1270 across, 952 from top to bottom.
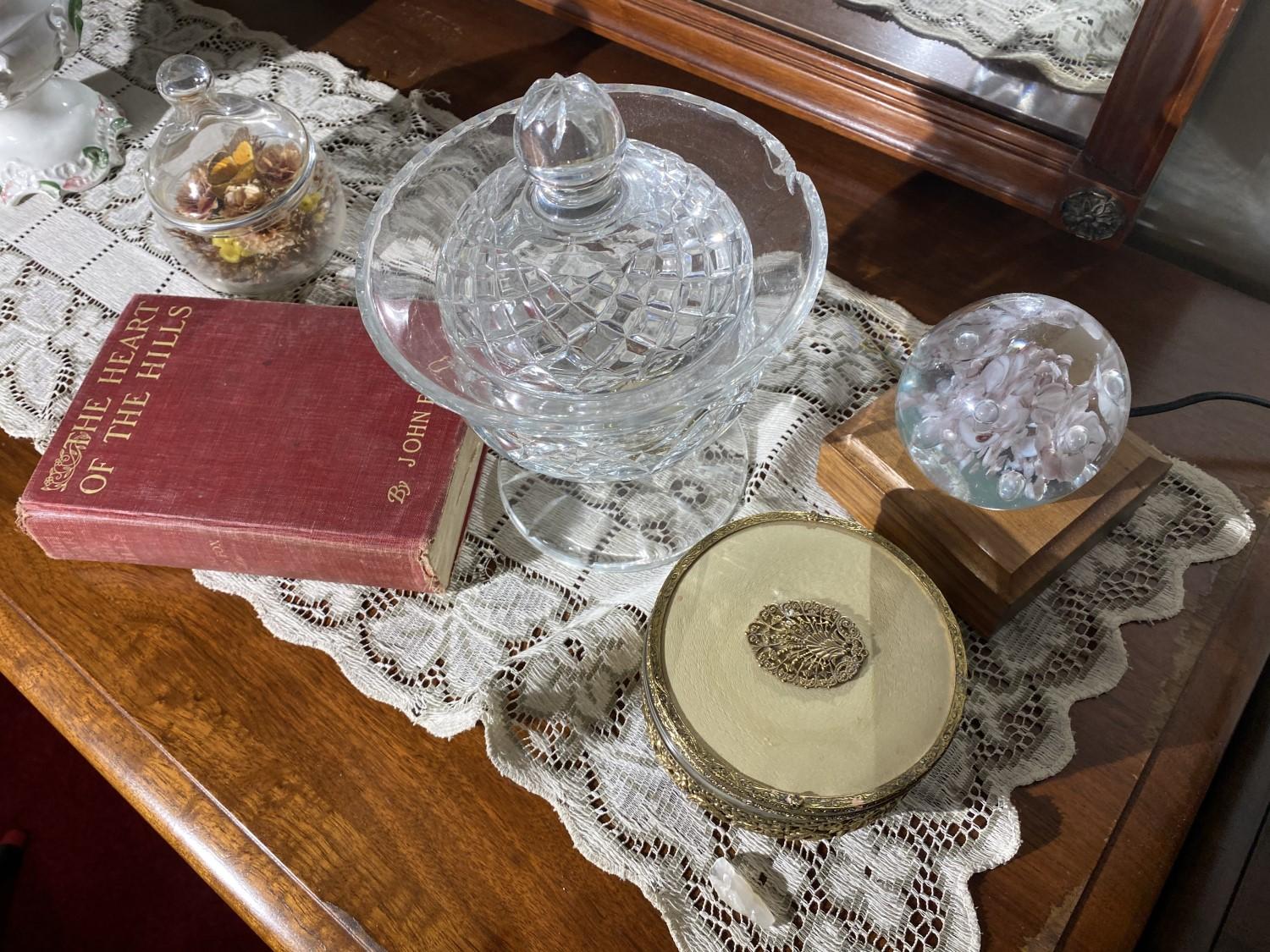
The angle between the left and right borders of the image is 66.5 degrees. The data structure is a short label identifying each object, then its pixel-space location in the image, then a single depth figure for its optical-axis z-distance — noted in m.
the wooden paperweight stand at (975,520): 0.43
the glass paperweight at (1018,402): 0.40
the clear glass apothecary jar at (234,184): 0.54
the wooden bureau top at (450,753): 0.41
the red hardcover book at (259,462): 0.45
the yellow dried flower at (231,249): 0.55
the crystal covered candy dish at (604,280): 0.39
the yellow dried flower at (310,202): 0.56
